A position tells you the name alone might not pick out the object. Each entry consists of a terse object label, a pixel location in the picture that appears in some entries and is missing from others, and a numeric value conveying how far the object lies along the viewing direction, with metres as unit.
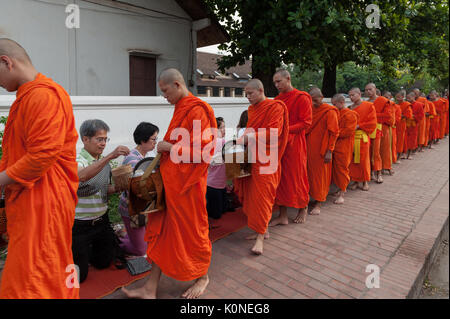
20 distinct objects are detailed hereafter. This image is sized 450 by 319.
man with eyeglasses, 2.97
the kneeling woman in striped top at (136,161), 3.46
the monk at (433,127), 12.93
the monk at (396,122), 8.48
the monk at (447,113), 13.61
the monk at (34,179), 2.01
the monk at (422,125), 11.21
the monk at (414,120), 10.40
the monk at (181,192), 2.72
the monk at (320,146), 5.24
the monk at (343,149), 5.91
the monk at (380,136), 7.32
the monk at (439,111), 13.16
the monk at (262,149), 3.94
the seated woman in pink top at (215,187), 4.66
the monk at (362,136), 6.58
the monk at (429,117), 11.86
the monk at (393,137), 7.97
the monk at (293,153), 4.54
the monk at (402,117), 9.62
